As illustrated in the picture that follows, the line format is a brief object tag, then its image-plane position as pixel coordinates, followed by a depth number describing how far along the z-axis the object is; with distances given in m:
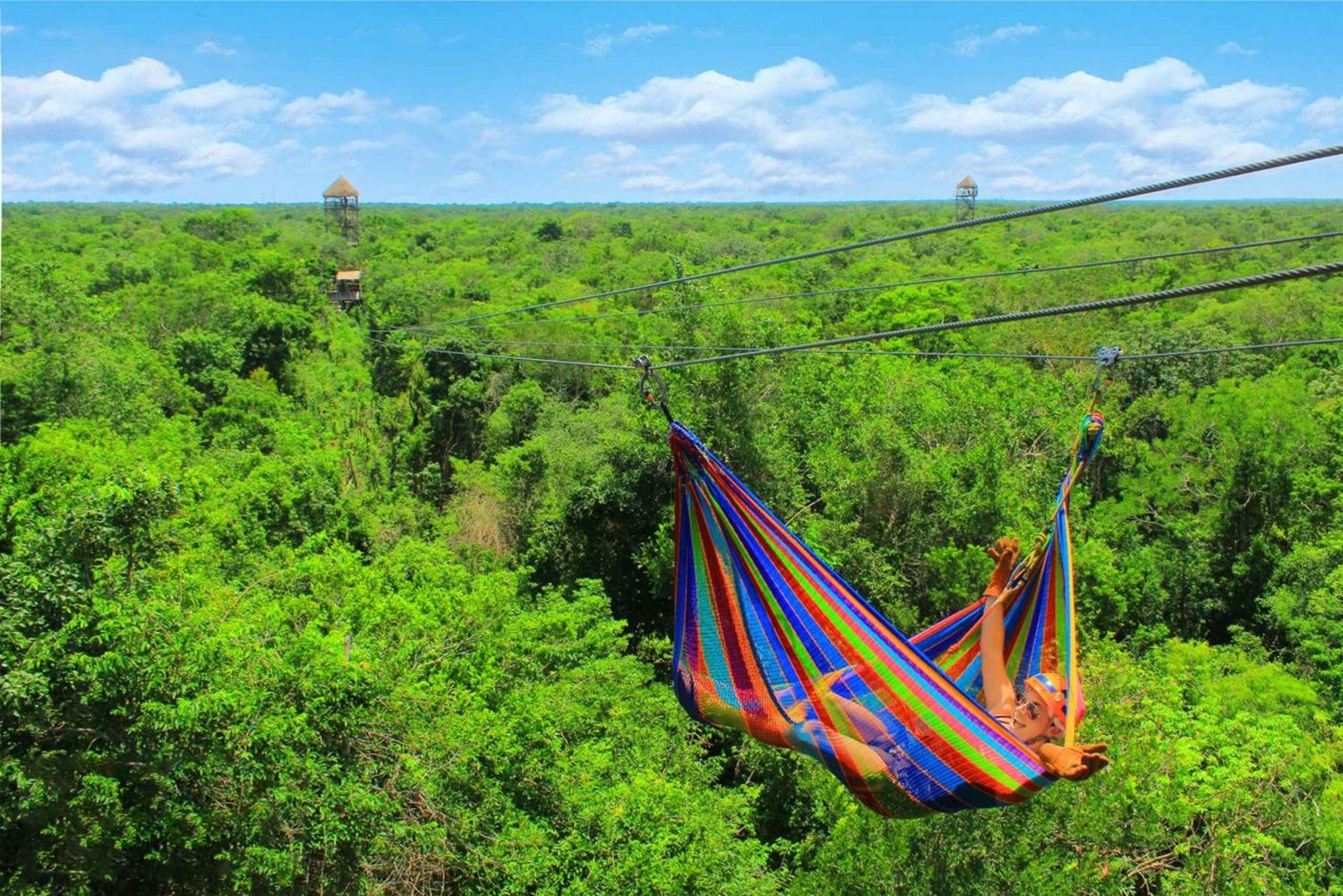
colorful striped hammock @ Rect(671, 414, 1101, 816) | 4.55
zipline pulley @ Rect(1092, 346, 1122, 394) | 4.70
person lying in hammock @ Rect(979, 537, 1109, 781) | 4.84
